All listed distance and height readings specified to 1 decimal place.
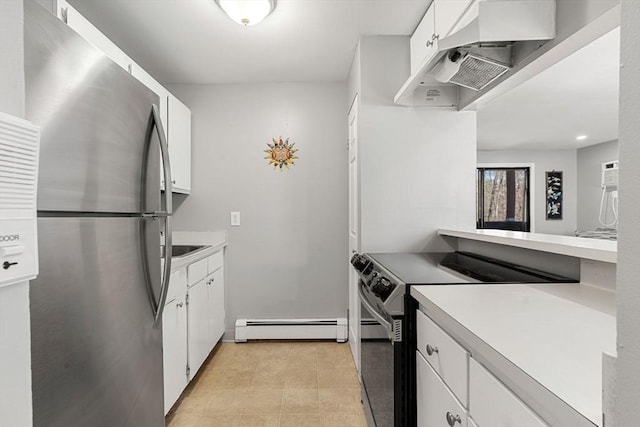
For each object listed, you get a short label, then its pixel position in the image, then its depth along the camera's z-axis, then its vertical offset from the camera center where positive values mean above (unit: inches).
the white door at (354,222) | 94.7 -3.9
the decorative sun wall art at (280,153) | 122.3 +20.4
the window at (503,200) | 162.6 +4.5
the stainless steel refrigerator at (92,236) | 29.6 -3.0
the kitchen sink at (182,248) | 107.6 -12.7
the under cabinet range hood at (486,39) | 49.5 +27.0
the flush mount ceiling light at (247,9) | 70.1 +42.7
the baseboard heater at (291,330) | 119.6 -42.9
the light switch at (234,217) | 122.7 -3.2
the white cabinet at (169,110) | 60.8 +31.4
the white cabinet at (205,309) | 87.9 -29.2
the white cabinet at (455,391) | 27.2 -17.9
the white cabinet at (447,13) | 59.9 +37.2
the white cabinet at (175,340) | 71.9 -29.7
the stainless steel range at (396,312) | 49.8 -16.7
